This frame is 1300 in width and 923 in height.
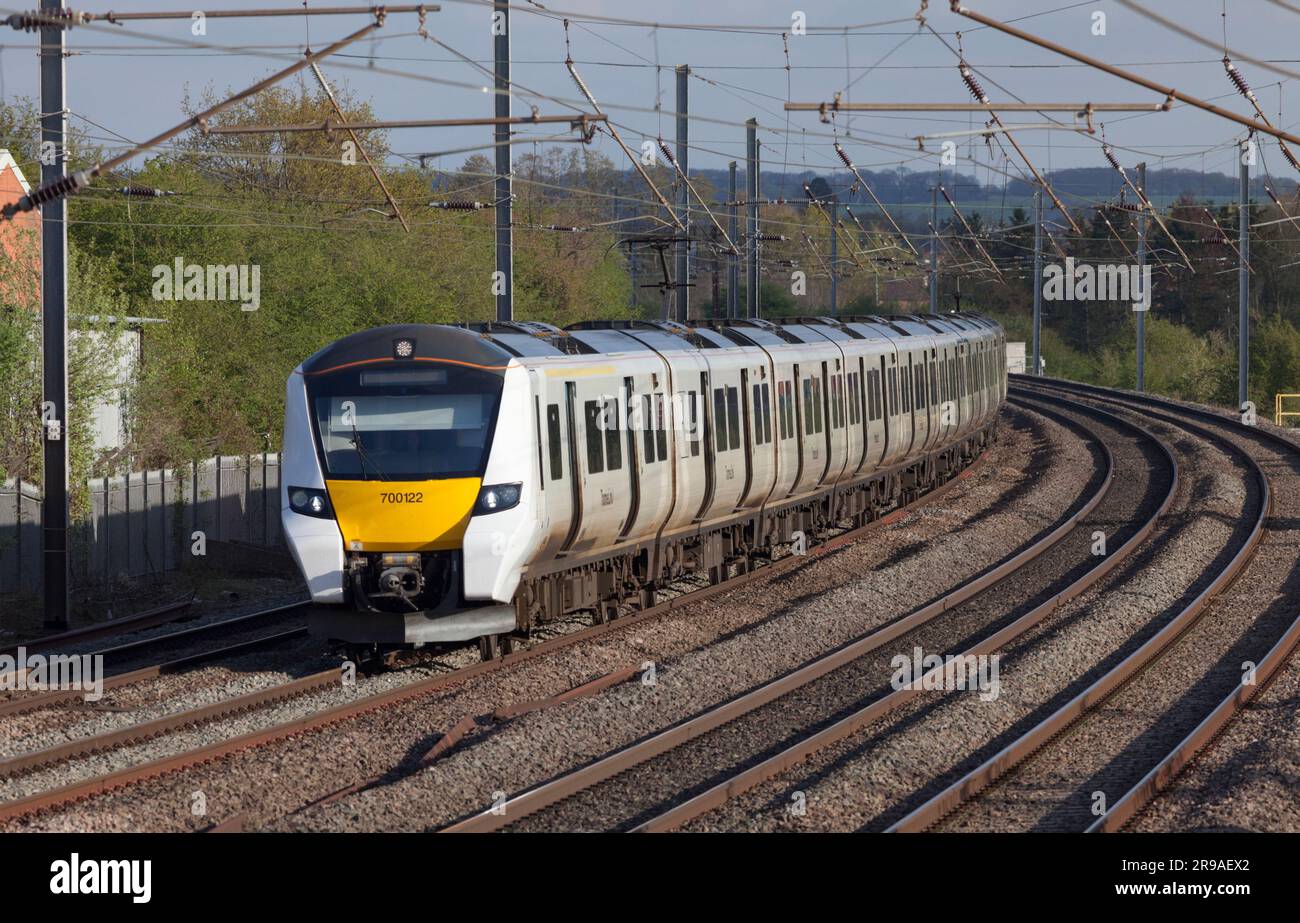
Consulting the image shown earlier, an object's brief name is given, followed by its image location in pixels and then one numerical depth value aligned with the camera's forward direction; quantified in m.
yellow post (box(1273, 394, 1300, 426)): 49.47
